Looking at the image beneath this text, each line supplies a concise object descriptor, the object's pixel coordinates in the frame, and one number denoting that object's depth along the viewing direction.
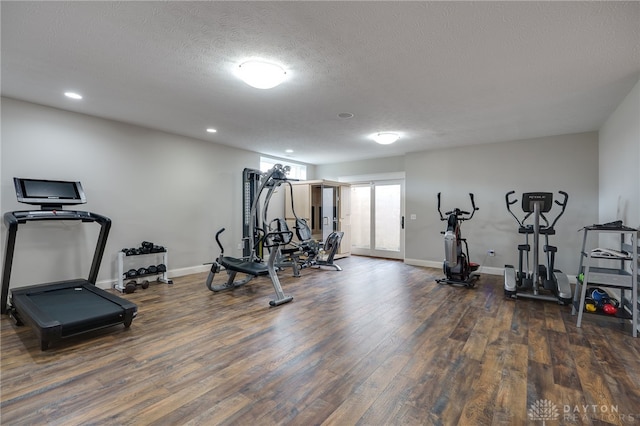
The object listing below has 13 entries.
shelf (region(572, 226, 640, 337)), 2.97
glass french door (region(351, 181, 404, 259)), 7.77
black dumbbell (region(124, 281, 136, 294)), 4.49
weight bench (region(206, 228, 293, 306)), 4.10
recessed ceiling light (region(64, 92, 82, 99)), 3.67
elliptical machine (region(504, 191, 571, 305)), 4.14
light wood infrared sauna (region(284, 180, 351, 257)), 7.92
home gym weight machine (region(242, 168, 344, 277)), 6.30
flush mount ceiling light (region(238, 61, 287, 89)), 2.84
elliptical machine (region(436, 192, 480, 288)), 5.03
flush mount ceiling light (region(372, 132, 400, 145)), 5.32
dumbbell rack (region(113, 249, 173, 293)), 4.66
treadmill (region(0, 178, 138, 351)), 2.78
